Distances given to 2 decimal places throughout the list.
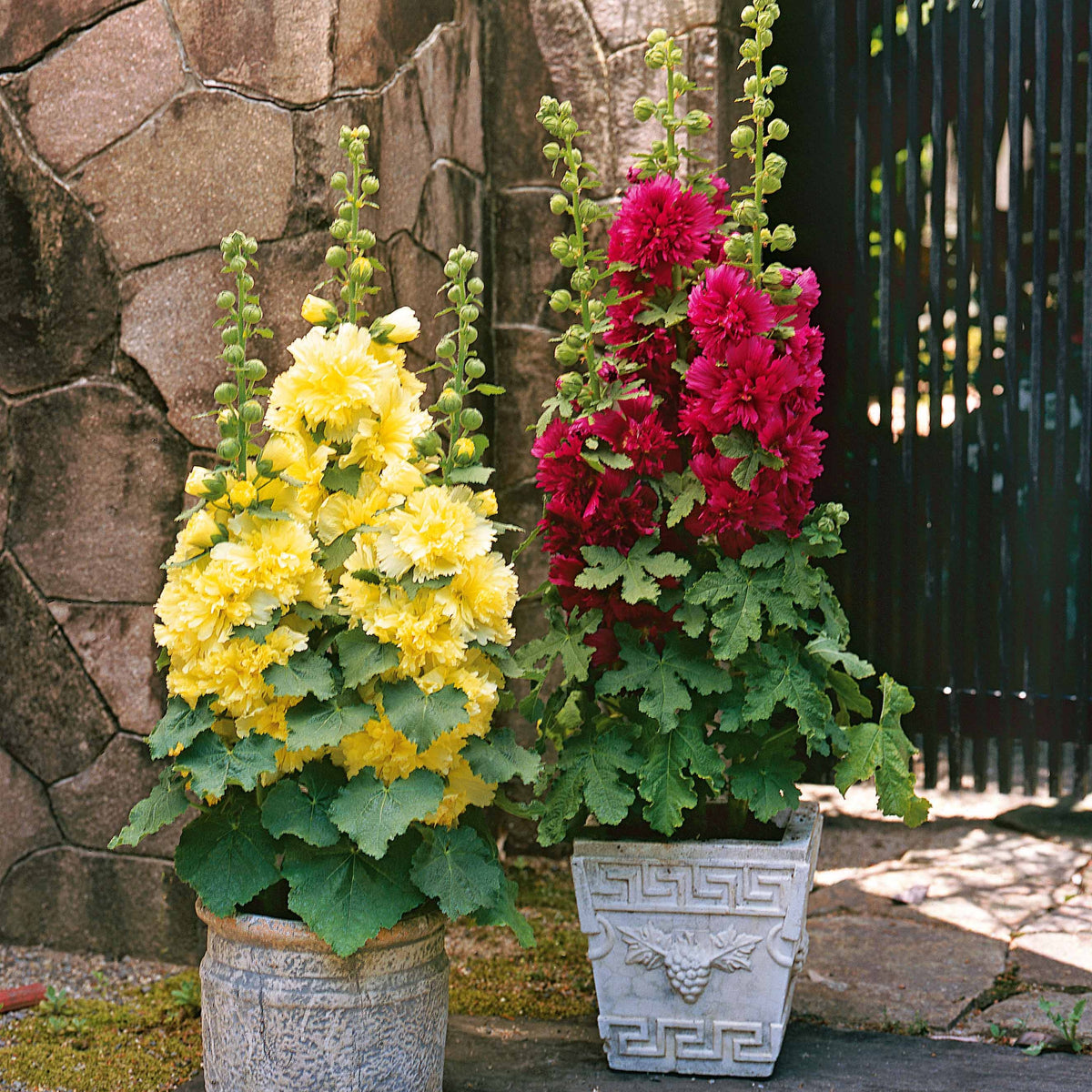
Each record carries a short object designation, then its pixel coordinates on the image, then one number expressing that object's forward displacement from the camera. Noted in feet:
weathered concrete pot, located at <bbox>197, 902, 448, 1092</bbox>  6.14
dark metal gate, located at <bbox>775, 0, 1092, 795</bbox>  10.57
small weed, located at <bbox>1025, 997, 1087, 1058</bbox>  7.57
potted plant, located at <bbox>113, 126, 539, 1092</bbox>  6.01
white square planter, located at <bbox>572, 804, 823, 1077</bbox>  7.18
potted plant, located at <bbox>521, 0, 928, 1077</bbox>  7.04
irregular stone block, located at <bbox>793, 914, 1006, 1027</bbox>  8.34
